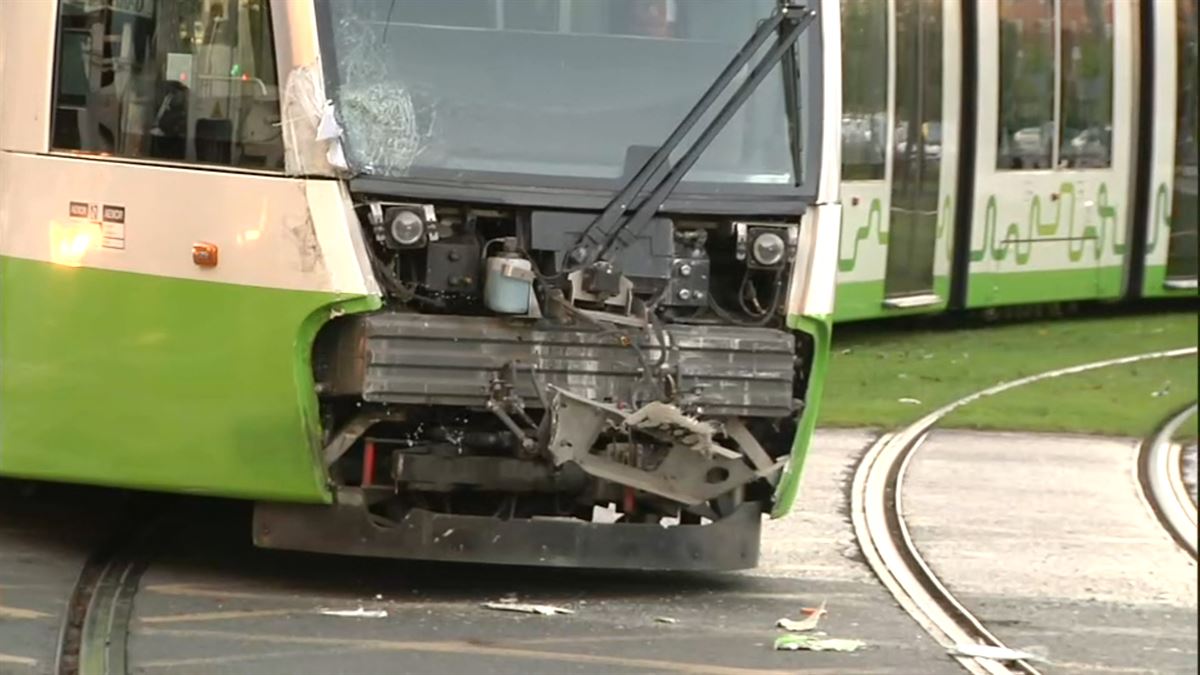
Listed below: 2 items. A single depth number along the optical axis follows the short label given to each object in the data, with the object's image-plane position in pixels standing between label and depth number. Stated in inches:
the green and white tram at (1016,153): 1371.8
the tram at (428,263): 652.7
